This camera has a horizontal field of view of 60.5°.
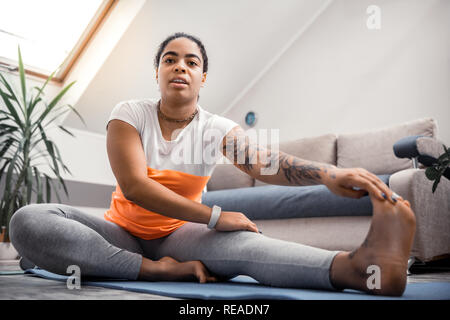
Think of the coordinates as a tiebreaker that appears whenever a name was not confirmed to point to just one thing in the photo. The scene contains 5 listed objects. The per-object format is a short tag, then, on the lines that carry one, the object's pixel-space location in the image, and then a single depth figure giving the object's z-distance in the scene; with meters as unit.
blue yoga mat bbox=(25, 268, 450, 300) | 0.76
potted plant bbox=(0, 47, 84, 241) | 2.34
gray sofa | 1.74
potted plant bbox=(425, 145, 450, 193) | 1.44
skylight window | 3.14
